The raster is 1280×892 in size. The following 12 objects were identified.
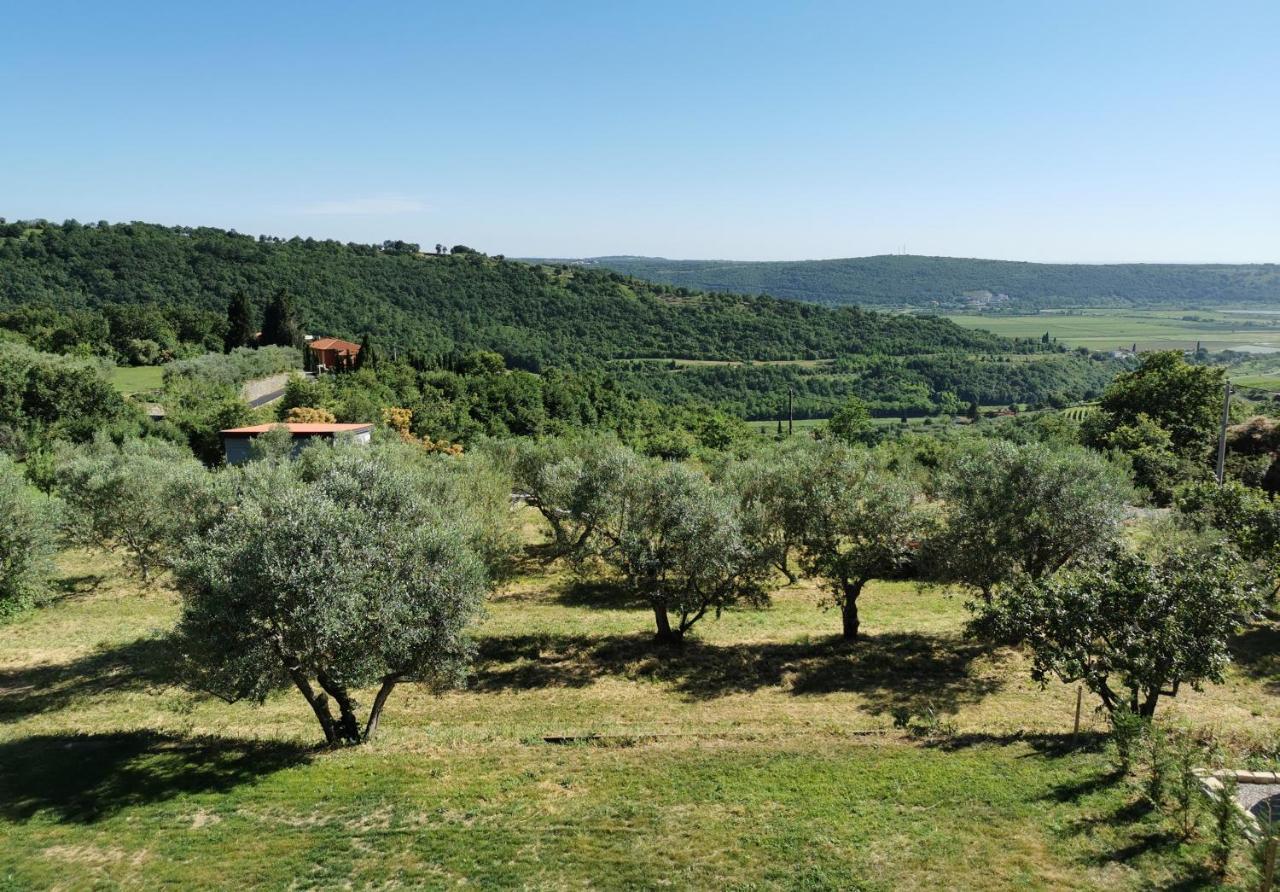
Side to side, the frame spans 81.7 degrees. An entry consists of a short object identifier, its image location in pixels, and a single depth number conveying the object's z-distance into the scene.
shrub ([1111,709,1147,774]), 14.97
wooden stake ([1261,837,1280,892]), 10.37
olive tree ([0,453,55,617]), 25.86
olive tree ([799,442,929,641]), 24.67
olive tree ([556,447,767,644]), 24.14
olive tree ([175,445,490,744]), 16.02
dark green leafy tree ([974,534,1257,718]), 15.98
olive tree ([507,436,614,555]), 28.61
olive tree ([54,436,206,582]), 30.19
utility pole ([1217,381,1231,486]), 38.00
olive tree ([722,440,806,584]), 25.67
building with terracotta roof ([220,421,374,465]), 50.06
